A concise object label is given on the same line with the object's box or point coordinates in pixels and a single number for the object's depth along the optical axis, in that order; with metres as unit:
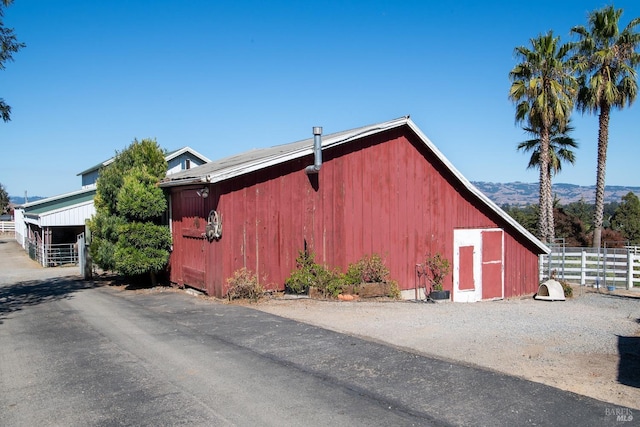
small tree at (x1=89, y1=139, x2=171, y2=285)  14.23
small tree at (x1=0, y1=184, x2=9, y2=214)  76.50
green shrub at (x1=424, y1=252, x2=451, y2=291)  16.62
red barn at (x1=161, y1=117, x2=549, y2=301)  12.80
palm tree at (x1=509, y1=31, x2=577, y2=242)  27.02
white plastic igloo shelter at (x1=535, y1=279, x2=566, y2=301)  17.48
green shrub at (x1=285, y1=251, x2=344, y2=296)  13.28
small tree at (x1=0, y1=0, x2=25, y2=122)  13.74
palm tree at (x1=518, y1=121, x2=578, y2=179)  30.43
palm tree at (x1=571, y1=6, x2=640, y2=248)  27.05
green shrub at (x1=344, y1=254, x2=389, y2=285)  14.23
